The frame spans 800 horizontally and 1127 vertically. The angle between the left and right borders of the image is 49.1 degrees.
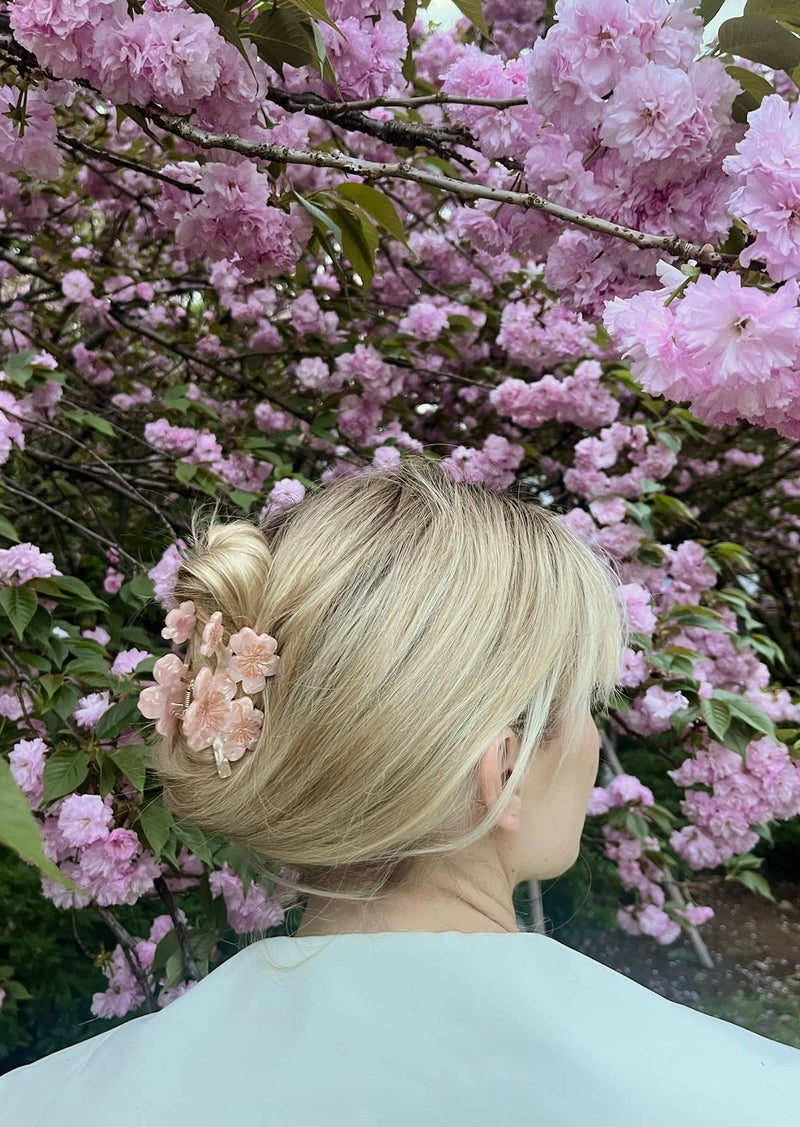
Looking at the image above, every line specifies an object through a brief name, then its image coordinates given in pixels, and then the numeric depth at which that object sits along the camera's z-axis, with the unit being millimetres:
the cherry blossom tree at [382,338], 777
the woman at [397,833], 748
